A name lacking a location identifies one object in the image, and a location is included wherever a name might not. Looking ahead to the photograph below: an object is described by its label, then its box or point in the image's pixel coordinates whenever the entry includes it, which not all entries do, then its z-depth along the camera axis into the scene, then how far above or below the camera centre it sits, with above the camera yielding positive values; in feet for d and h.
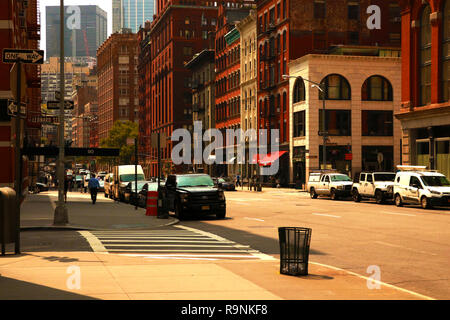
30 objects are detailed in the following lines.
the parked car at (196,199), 91.61 -4.06
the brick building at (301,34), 245.78 +52.08
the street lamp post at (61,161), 75.87 +1.14
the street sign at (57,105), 77.97 +7.82
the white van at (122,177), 156.04 -1.54
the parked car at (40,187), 219.41 -5.64
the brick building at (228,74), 315.88 +48.08
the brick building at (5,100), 111.86 +11.91
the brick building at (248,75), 288.30 +42.52
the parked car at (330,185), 153.28 -3.48
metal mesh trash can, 39.14 -4.78
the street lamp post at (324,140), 189.47 +8.63
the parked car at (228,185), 233.35 -5.12
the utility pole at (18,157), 46.80 +0.99
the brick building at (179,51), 449.06 +83.04
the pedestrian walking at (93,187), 136.14 -3.33
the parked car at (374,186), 134.21 -3.33
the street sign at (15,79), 46.91 +6.54
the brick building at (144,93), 542.57 +65.74
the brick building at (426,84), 151.43 +20.44
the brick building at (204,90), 365.40 +46.66
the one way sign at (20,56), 49.01 +8.54
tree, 429.79 +21.65
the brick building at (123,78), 620.49 +87.11
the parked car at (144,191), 123.44 -3.81
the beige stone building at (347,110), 226.58 +20.92
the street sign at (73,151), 134.51 +4.06
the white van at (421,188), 113.39 -3.26
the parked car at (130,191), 139.64 -4.32
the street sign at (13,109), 48.49 +4.56
